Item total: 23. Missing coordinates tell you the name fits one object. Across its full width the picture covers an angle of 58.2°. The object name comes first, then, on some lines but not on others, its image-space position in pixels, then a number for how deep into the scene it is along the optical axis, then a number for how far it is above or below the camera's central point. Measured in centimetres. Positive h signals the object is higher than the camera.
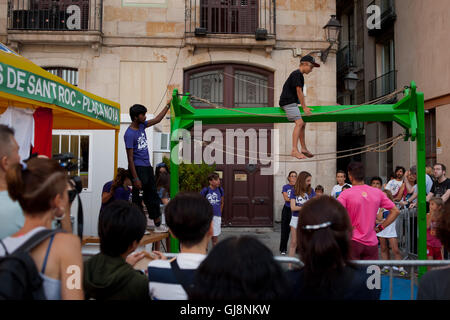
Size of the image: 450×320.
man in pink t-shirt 463 -37
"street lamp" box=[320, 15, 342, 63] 1209 +424
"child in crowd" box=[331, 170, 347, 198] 865 -11
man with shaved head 249 -15
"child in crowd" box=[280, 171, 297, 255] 800 -88
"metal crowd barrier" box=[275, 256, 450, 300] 282 -60
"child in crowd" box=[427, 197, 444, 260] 630 -106
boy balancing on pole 619 +126
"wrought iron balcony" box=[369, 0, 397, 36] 1406 +581
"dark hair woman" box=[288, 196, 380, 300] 200 -41
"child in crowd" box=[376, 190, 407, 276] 671 -104
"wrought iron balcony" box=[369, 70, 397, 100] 1412 +341
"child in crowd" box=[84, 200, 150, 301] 222 -49
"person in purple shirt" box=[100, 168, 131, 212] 599 -17
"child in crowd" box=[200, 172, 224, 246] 788 -33
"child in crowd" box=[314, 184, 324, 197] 923 -27
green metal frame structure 579 +95
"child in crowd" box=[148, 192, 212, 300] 217 -39
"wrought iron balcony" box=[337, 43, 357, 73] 1642 +500
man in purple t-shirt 552 +18
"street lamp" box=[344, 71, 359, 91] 1204 +292
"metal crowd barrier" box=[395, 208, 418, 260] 727 -96
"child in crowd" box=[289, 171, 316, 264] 736 -33
